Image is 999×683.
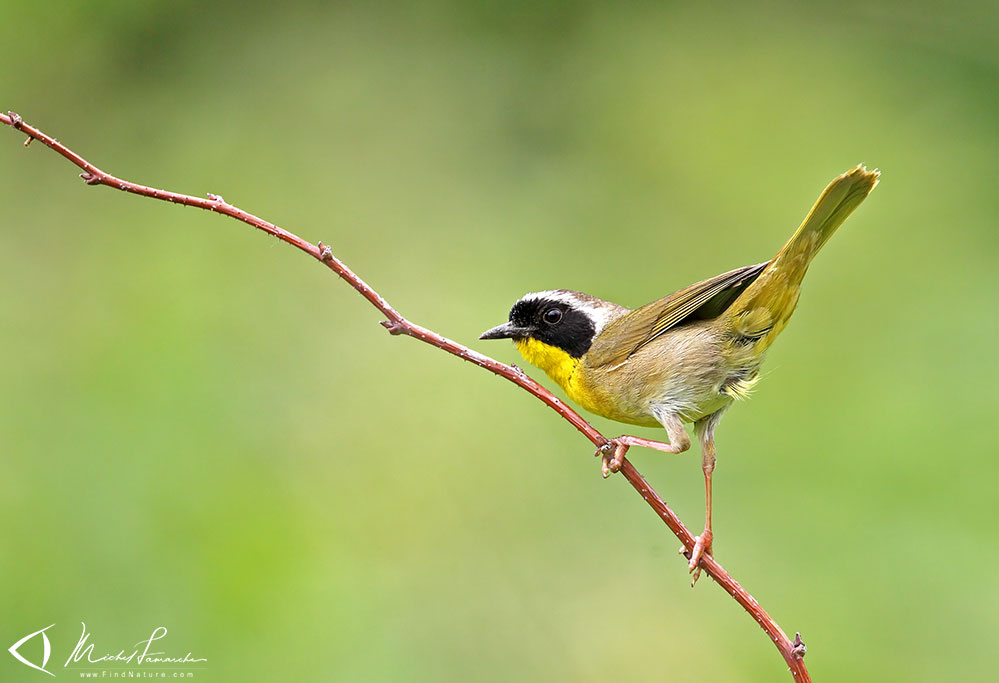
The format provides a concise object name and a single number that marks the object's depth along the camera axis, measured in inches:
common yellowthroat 252.4
